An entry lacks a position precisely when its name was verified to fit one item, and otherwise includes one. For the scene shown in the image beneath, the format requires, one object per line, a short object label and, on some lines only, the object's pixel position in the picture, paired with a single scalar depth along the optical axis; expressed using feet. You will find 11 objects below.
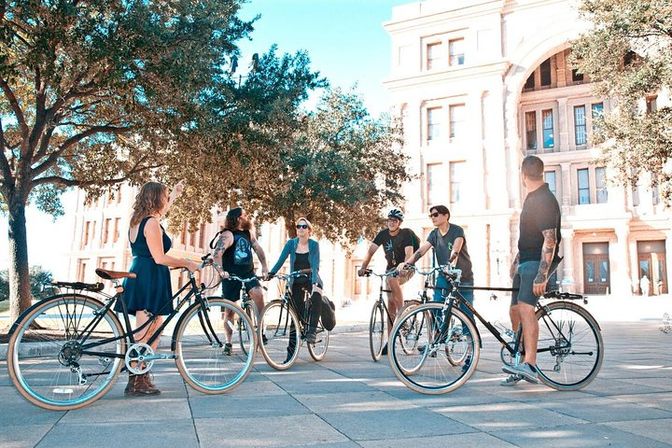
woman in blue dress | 14.51
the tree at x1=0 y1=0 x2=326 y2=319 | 30.53
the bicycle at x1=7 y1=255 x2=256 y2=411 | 12.41
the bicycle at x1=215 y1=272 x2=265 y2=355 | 15.98
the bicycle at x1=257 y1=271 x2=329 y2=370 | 19.97
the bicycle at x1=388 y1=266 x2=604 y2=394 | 15.12
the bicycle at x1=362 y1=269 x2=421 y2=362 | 22.33
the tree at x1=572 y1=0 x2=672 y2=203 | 46.26
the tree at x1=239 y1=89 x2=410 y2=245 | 55.01
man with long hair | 23.16
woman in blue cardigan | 21.79
